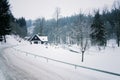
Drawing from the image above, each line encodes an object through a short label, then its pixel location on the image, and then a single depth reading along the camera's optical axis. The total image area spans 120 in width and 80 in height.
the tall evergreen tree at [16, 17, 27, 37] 110.25
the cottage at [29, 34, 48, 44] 78.68
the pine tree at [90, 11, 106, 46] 50.68
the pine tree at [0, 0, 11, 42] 40.81
